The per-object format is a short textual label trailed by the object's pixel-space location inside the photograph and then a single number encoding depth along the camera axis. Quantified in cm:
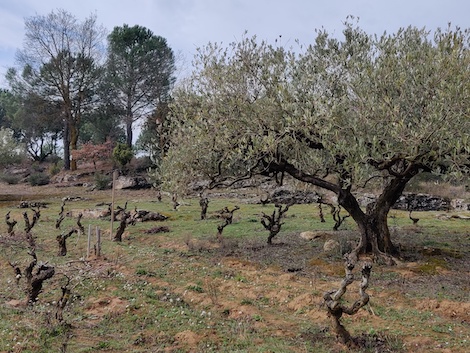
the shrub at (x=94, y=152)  4391
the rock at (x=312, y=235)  1630
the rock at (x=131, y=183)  3842
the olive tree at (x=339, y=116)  957
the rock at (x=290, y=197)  3111
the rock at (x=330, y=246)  1398
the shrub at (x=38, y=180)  4326
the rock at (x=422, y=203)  3077
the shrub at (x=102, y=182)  3845
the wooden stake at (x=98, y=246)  1289
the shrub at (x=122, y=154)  4150
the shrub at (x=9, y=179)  4503
